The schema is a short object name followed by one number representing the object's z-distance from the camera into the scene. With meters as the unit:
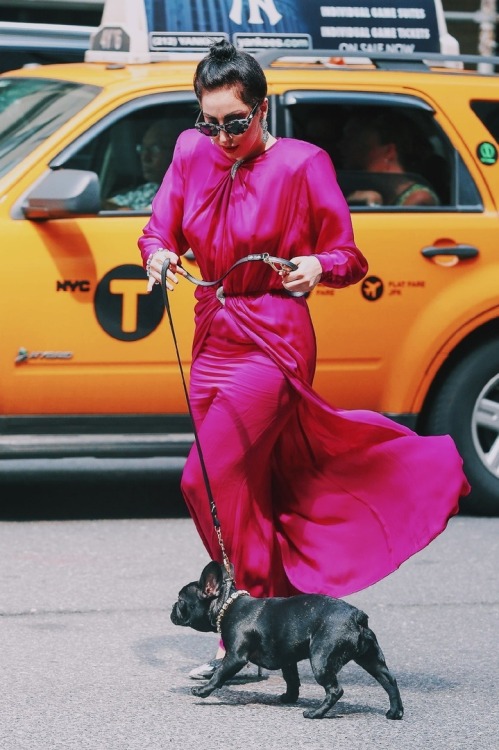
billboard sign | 11.10
